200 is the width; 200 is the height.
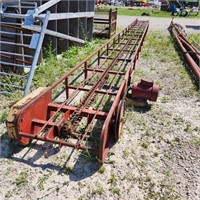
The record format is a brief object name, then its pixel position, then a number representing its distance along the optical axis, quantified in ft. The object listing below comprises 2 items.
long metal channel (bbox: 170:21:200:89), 18.17
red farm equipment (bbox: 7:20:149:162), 9.07
